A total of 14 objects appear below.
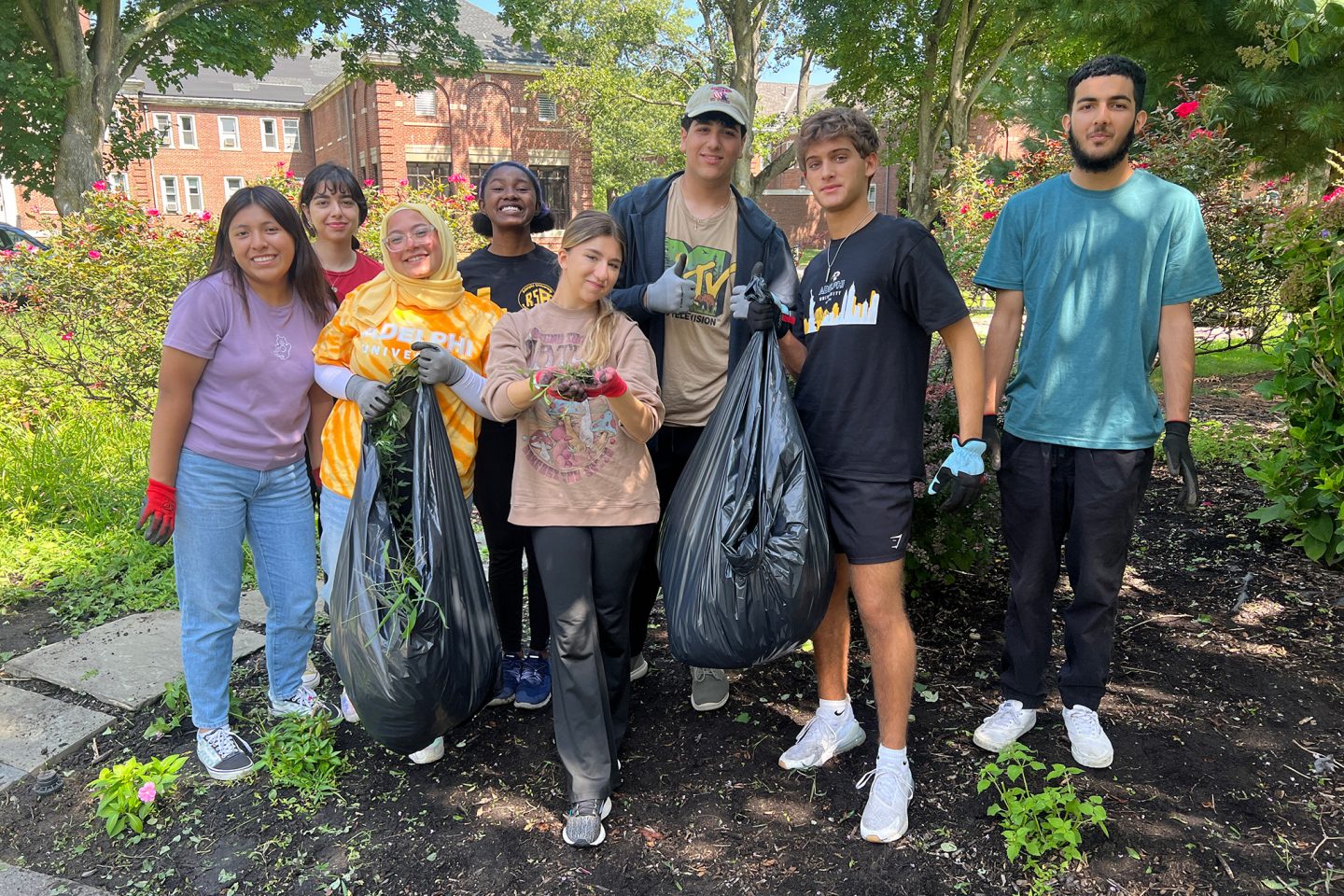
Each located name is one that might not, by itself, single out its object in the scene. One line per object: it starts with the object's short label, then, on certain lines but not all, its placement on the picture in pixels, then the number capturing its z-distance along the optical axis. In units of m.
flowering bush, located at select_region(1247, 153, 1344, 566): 3.26
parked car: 5.18
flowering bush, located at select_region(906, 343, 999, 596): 3.09
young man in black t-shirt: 2.12
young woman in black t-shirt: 2.62
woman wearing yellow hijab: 2.34
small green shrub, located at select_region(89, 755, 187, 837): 2.20
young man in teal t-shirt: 2.23
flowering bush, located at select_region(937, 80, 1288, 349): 5.41
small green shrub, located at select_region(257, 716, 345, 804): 2.36
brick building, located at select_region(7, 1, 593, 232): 27.92
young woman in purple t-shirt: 2.32
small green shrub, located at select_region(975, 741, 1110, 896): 1.97
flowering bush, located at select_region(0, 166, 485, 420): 4.93
